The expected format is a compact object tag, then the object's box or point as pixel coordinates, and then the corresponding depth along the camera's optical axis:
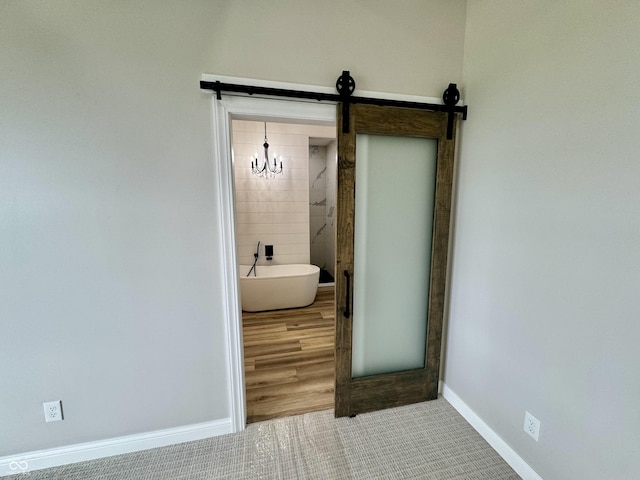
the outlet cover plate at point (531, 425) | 1.47
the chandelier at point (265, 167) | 4.29
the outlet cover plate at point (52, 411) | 1.57
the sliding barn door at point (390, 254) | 1.79
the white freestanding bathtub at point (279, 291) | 3.77
